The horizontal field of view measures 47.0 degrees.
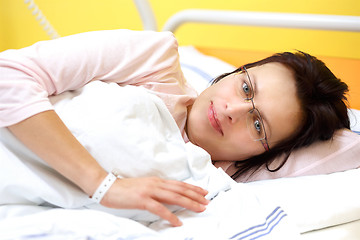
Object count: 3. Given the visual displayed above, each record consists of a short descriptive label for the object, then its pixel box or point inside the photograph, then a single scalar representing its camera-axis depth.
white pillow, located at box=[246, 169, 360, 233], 1.05
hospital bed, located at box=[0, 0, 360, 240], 0.84
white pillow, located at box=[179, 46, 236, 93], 1.89
